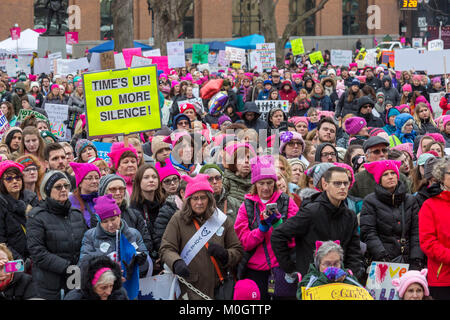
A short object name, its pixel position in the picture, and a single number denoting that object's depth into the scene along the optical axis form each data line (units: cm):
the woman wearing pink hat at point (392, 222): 1270
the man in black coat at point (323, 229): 1165
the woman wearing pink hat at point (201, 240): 1210
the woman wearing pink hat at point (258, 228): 1216
